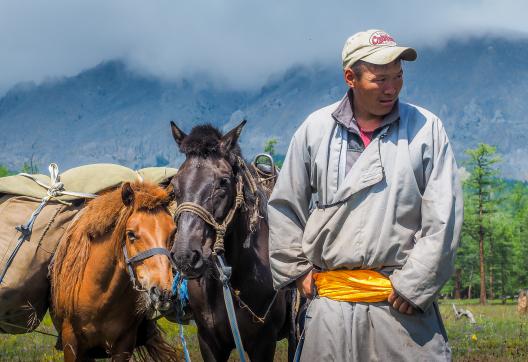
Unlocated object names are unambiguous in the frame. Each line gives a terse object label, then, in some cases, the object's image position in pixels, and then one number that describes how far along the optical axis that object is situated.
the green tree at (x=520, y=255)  70.62
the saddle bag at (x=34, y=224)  6.96
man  3.90
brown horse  6.19
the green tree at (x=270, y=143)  72.29
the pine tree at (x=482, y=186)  52.94
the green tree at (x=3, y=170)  94.35
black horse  5.57
